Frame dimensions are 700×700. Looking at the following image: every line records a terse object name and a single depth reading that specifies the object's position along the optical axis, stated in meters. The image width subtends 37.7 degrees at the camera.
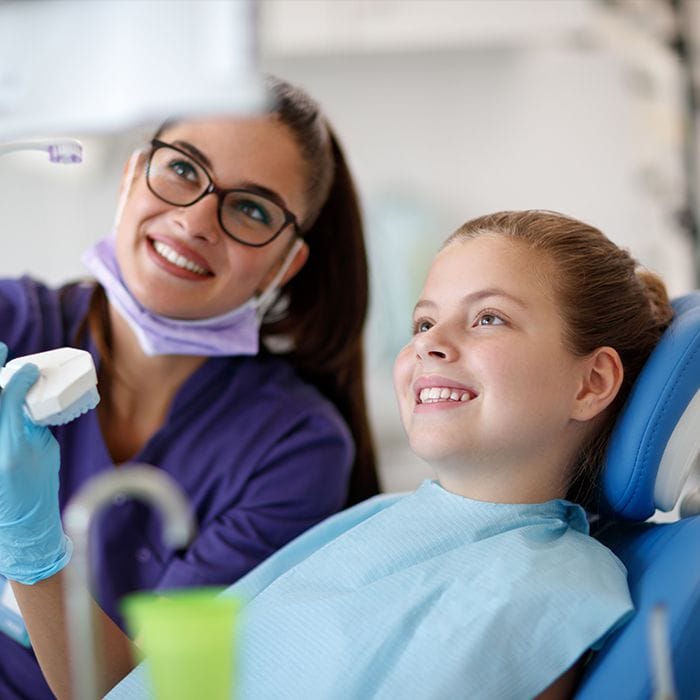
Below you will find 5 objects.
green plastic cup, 0.84
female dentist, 1.75
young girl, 1.21
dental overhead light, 1.16
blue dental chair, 1.16
